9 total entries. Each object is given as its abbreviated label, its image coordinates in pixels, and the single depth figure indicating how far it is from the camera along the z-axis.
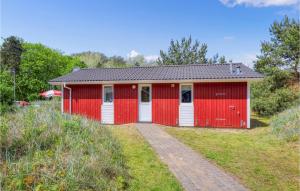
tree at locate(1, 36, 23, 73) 29.82
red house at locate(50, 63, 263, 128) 10.76
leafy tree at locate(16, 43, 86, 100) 25.97
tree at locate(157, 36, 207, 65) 29.60
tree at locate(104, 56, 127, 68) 40.73
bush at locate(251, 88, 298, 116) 13.80
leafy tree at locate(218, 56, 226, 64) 28.68
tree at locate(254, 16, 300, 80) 15.61
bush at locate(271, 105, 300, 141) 7.65
